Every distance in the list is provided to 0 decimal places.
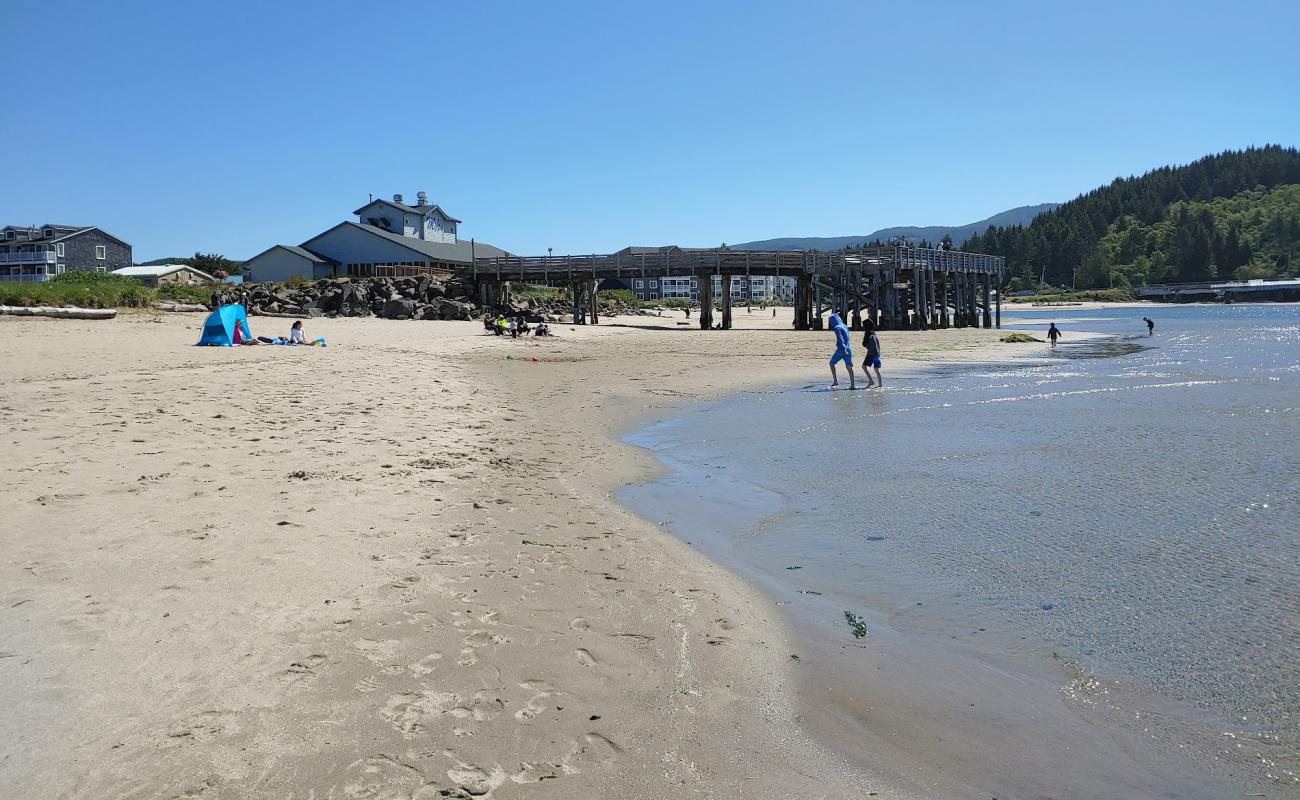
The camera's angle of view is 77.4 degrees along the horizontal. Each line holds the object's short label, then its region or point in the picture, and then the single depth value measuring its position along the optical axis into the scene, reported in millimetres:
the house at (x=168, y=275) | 62594
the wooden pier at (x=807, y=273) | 43281
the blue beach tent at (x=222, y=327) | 21969
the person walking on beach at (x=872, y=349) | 19156
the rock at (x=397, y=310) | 38031
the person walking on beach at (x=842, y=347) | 19000
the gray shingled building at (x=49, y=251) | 72750
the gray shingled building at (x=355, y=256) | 56719
